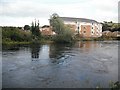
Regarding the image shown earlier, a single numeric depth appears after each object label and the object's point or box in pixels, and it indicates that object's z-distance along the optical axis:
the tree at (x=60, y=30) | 22.62
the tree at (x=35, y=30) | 23.85
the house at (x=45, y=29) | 34.20
